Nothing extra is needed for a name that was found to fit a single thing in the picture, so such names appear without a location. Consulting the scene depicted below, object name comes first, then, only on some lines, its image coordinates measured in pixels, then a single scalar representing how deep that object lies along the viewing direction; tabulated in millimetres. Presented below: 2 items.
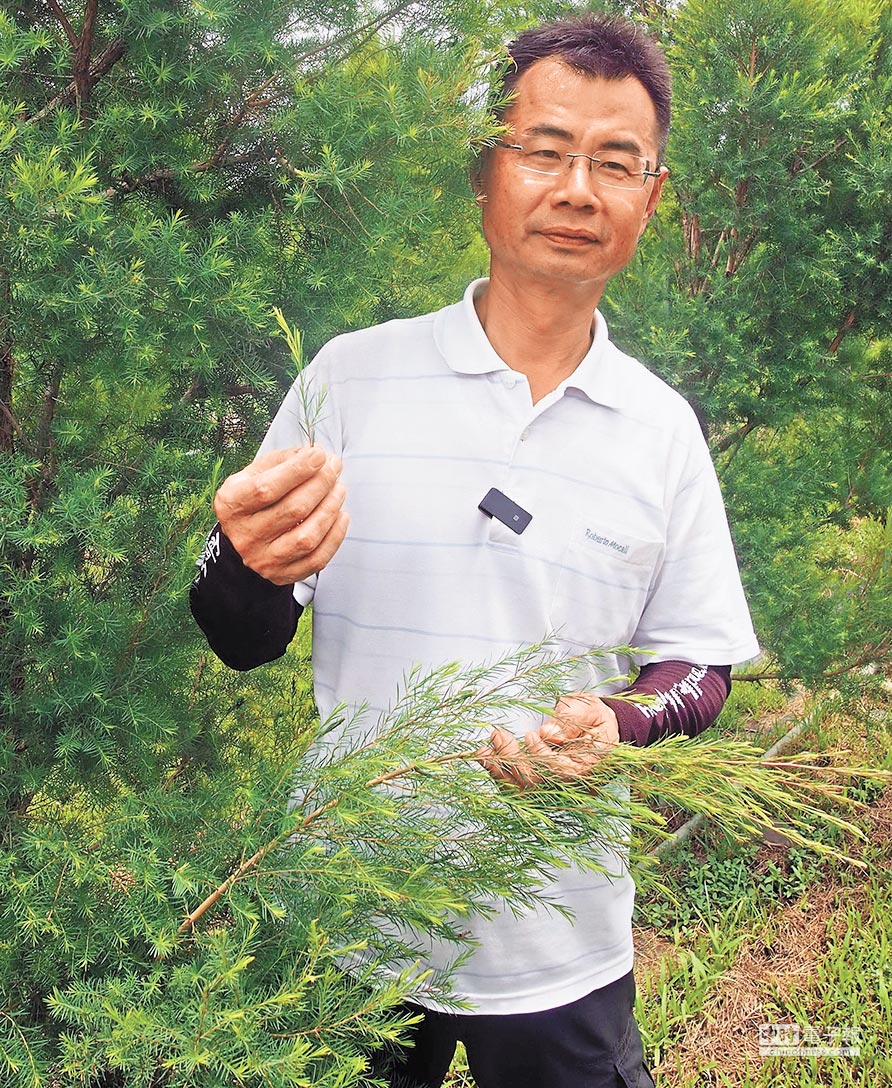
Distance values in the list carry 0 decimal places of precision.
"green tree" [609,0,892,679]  2602
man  1465
